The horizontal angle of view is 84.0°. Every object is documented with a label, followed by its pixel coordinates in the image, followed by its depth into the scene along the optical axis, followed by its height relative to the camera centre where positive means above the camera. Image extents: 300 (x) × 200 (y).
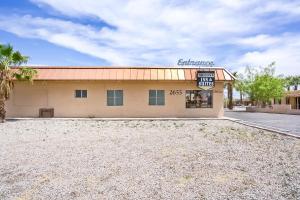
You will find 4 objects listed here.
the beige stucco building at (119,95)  13.12 +0.58
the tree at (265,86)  23.54 +2.21
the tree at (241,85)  25.90 +2.69
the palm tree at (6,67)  10.99 +2.38
